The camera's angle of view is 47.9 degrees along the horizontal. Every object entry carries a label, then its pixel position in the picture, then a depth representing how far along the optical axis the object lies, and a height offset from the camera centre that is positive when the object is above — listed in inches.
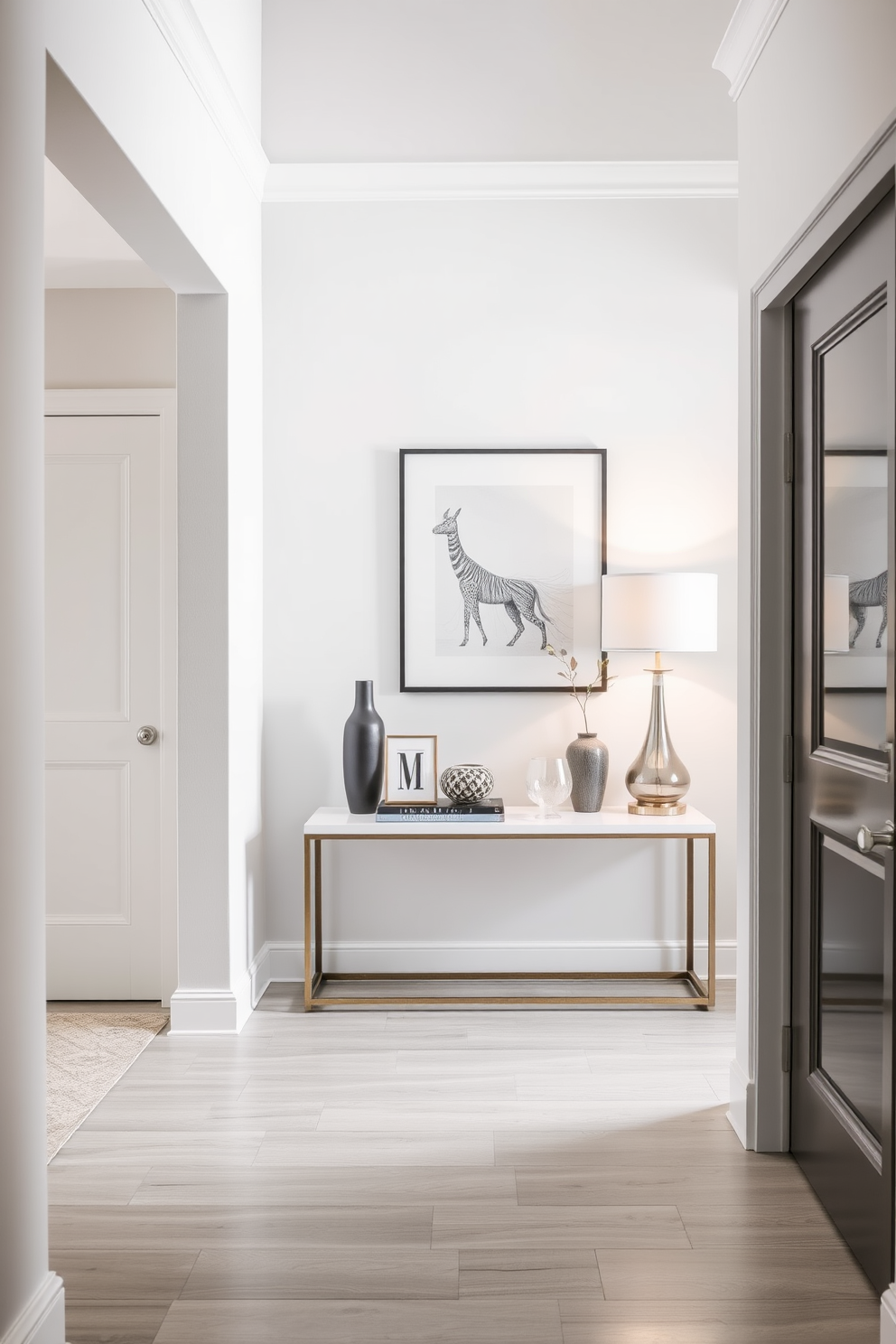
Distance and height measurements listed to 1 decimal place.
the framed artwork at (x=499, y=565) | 146.4 +13.3
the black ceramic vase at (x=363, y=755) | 137.7 -13.6
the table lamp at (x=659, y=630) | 132.9 +3.3
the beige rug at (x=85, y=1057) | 107.0 -48.8
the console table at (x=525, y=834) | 131.3 -23.3
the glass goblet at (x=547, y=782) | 138.1 -17.4
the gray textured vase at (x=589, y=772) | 139.4 -16.1
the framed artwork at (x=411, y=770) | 140.6 -15.9
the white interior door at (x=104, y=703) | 146.9 -6.9
